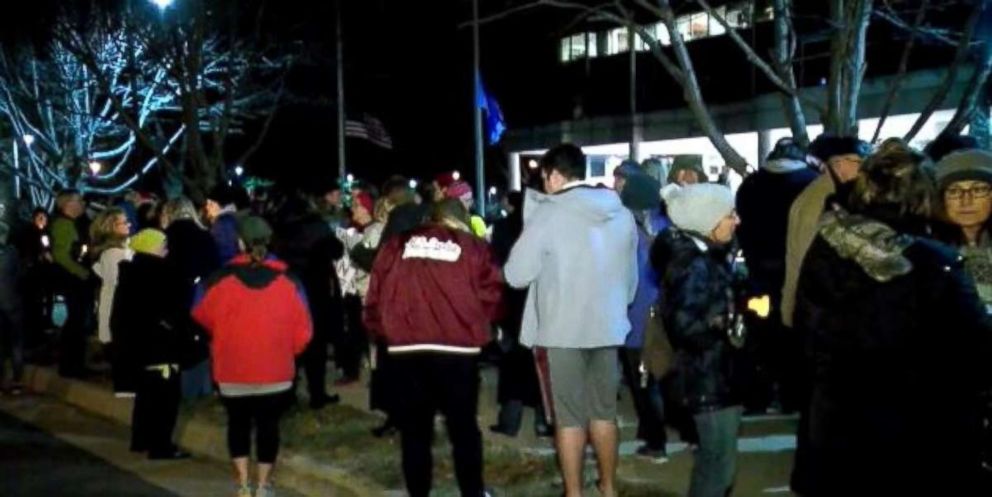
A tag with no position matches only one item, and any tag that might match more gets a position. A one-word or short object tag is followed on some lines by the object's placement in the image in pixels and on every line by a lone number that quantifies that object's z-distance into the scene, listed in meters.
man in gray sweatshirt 7.58
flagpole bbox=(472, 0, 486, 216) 27.77
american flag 34.81
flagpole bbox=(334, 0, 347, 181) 28.61
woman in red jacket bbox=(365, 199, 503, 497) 8.01
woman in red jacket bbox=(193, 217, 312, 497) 8.91
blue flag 29.36
